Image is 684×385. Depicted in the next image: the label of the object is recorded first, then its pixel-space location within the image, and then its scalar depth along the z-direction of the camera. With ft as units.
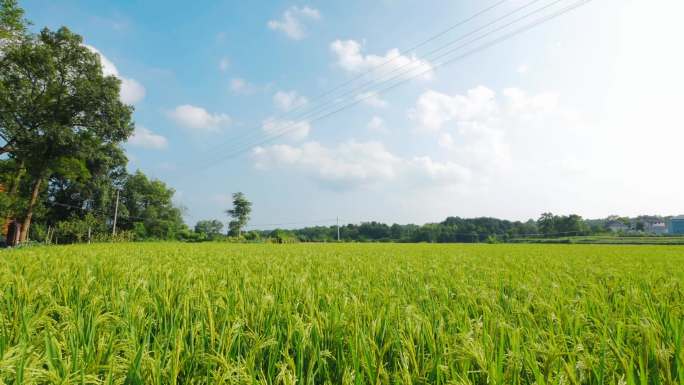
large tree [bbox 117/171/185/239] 212.84
